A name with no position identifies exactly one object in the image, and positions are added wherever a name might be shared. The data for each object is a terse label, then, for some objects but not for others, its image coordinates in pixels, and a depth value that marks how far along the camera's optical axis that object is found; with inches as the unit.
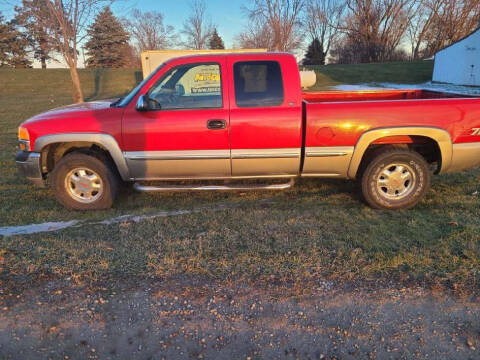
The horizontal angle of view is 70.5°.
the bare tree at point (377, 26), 2012.8
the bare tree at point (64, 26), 404.8
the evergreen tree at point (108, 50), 1592.3
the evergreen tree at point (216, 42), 2013.3
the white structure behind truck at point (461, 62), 979.3
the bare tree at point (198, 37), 1492.4
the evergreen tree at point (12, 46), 1679.4
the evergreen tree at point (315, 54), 2254.3
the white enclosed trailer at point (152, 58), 598.5
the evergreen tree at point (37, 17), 413.4
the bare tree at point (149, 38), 1692.9
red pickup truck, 157.2
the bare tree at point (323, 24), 2183.9
